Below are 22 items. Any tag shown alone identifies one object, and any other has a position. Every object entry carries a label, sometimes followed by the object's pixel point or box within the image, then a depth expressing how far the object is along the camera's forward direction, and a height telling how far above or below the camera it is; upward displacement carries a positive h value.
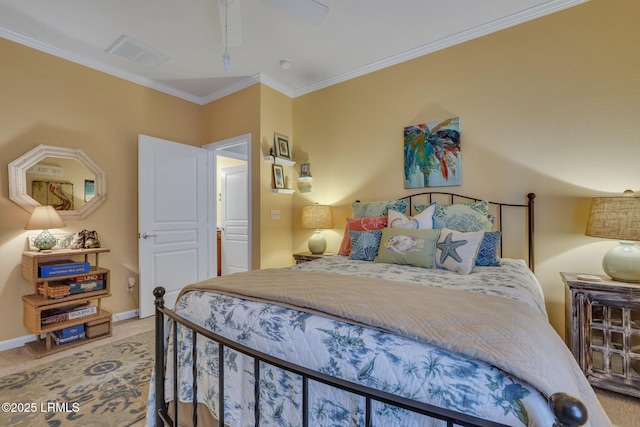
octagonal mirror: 2.45 +0.33
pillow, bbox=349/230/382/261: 2.27 -0.26
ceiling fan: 1.73 +1.41
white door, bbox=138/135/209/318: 3.08 -0.02
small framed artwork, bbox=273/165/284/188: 3.38 +0.47
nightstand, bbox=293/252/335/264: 2.98 -0.46
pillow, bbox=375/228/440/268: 1.91 -0.24
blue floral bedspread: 0.69 -0.46
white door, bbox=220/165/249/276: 4.70 -0.07
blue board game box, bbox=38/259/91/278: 2.34 -0.45
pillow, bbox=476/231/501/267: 1.95 -0.28
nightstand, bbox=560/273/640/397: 1.67 -0.74
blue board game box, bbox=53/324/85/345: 2.42 -1.04
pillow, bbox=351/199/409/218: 2.63 +0.06
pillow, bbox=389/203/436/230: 2.23 -0.06
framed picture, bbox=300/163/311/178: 3.49 +0.55
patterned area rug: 1.57 -1.13
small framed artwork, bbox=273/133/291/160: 3.42 +0.86
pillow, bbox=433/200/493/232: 2.12 -0.03
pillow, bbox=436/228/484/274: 1.79 -0.25
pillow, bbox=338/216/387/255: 2.47 -0.10
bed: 0.68 -0.41
